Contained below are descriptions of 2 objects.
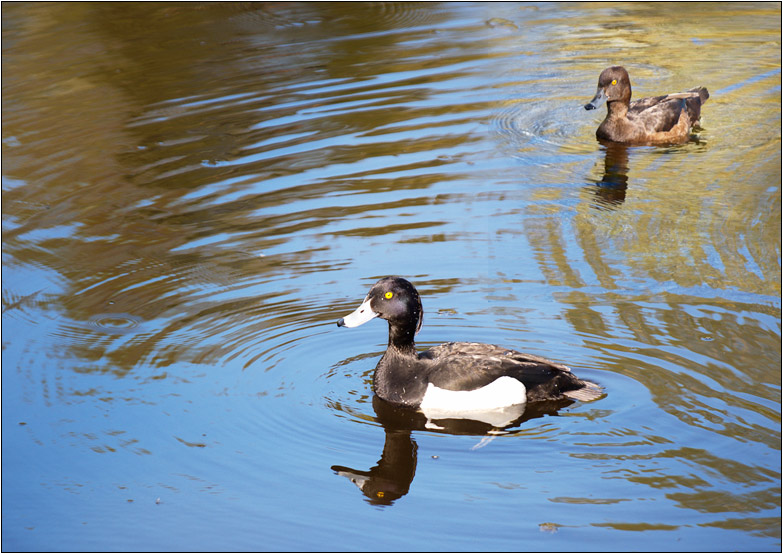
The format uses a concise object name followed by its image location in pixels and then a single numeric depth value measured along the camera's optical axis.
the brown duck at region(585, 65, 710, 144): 24.64
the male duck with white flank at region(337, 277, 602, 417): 13.60
